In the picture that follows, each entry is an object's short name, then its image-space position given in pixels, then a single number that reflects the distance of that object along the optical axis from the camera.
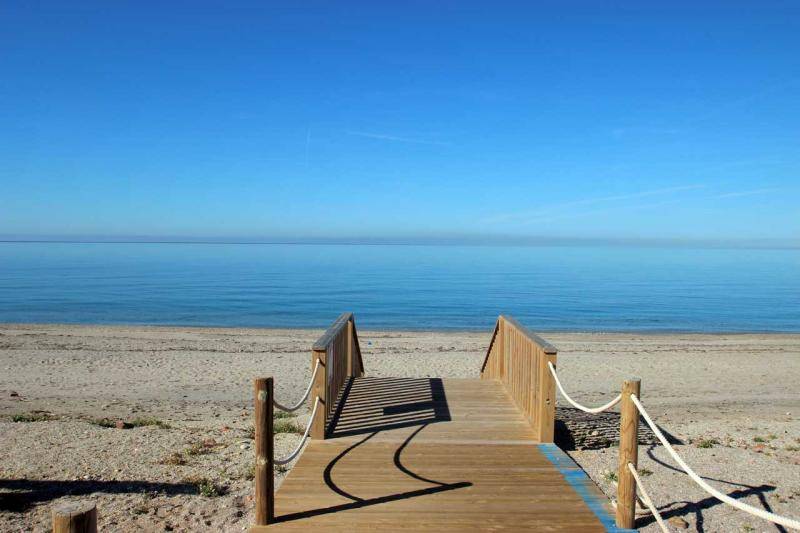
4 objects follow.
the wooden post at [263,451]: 4.38
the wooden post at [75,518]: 2.05
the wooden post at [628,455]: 4.37
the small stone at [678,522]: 5.78
